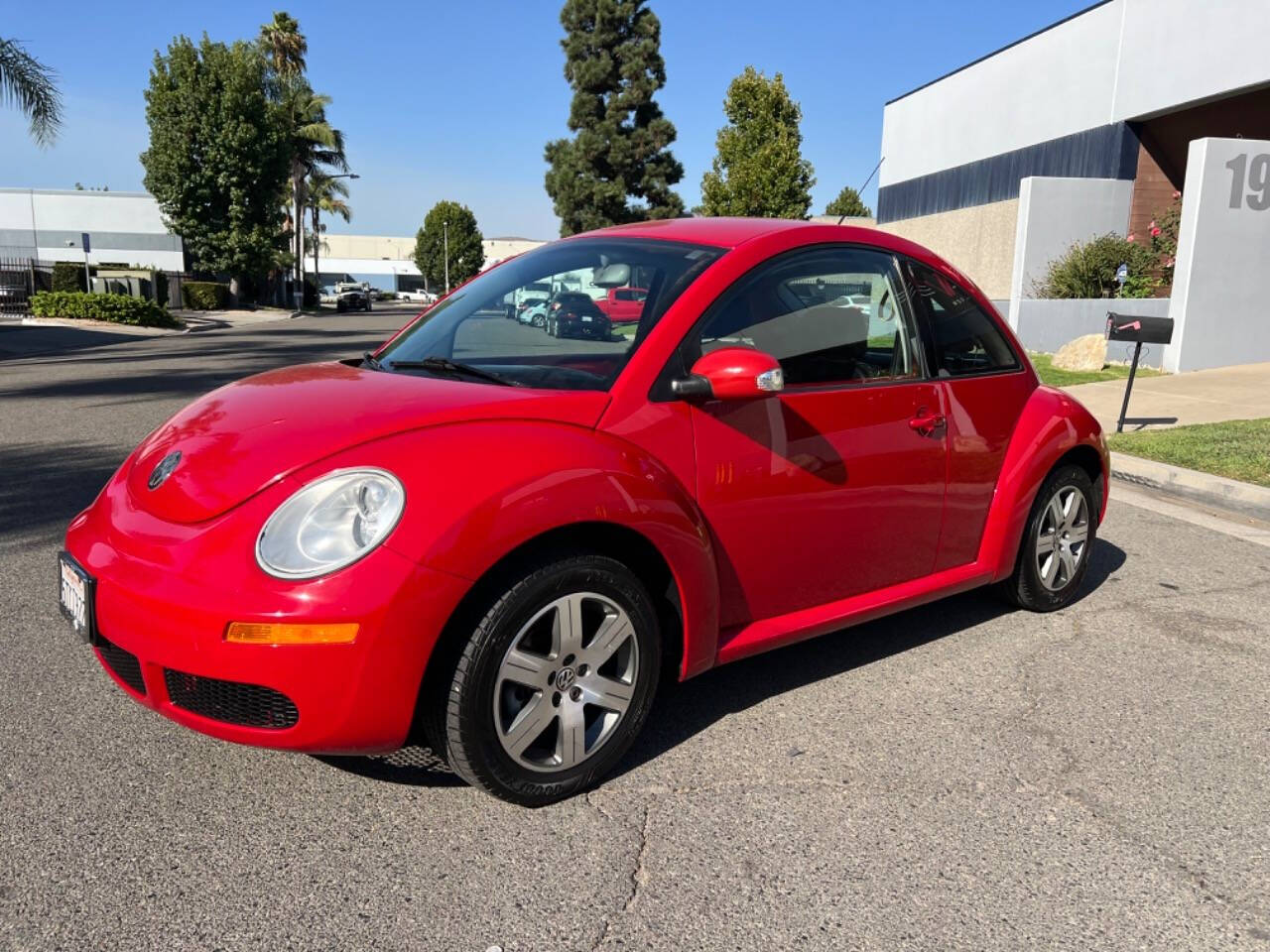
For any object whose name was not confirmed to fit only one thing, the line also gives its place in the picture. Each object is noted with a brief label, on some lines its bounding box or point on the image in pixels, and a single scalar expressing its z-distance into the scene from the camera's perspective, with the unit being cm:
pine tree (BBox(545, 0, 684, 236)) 4981
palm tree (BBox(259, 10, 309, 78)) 5625
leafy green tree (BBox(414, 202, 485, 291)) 9469
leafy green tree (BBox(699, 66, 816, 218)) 3039
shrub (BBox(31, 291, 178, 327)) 2878
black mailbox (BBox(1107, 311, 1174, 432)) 885
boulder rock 1509
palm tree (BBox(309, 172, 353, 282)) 5909
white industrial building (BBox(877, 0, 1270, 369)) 1438
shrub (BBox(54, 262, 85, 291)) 3344
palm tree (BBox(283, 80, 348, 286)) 5284
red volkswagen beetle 251
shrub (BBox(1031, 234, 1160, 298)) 1820
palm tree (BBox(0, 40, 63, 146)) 1817
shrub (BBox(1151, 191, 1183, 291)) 1927
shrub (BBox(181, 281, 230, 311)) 4075
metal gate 3081
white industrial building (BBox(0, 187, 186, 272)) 5100
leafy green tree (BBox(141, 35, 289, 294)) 3950
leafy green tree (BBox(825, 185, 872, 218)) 6366
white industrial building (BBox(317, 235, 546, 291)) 11419
